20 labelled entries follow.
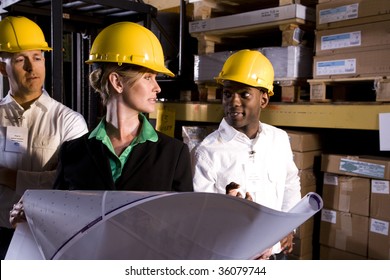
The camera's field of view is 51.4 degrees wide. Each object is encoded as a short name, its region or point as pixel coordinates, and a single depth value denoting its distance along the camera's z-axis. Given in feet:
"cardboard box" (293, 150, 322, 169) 11.10
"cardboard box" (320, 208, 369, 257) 10.41
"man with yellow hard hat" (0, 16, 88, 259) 7.06
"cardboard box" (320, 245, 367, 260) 10.66
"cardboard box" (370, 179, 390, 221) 9.90
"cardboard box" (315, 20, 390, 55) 9.56
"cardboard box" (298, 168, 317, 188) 11.21
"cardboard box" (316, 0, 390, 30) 9.53
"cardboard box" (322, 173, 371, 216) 10.30
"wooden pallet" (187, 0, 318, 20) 12.84
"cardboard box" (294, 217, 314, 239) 11.46
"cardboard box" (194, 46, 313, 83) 10.98
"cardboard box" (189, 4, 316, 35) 10.82
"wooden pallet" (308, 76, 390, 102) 9.53
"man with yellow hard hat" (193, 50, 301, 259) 7.93
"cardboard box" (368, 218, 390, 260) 9.95
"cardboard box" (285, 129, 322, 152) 11.07
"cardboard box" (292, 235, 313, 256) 11.49
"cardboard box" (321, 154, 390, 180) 9.95
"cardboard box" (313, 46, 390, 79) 9.56
